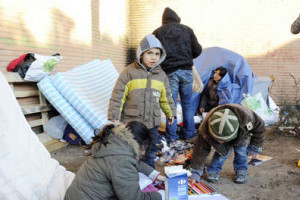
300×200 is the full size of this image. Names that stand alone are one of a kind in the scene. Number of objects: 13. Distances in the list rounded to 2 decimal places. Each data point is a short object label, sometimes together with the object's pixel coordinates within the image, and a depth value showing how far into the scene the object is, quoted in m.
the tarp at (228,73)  4.33
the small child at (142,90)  2.51
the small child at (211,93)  4.43
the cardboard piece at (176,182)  1.77
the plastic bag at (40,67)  3.21
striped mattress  3.33
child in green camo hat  2.10
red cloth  3.23
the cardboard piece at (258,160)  3.01
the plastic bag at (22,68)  3.20
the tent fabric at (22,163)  1.81
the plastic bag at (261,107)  4.61
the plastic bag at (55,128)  3.61
